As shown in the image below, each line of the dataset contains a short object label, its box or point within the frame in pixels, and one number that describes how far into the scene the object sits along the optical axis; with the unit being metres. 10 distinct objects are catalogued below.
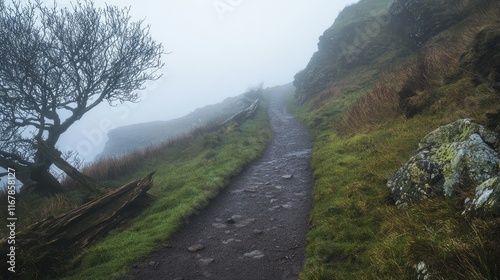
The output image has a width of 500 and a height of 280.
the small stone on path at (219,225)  7.28
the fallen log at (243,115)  23.98
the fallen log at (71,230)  5.86
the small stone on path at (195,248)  6.21
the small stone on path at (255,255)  5.56
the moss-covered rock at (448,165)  4.31
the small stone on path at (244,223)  7.23
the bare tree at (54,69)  12.33
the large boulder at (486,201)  3.21
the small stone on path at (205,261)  5.63
